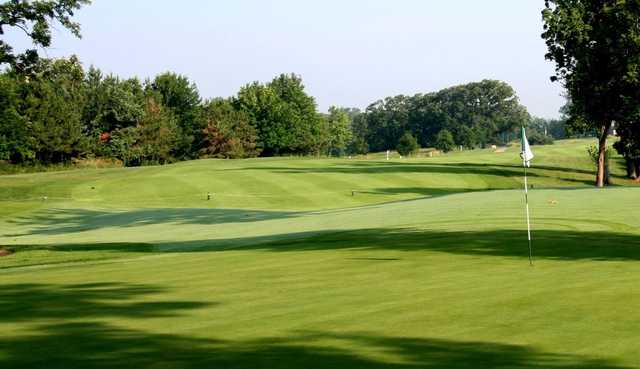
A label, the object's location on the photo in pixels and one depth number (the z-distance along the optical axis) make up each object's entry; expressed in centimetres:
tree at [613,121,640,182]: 6167
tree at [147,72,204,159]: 11750
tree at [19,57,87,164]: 9369
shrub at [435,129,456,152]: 14462
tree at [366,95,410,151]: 18088
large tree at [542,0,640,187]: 5519
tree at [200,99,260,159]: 11344
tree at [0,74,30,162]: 8269
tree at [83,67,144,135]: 10862
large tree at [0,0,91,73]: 2903
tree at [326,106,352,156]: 16800
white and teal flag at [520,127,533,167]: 1801
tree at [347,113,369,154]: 15926
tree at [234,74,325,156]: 12775
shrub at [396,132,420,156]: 13050
